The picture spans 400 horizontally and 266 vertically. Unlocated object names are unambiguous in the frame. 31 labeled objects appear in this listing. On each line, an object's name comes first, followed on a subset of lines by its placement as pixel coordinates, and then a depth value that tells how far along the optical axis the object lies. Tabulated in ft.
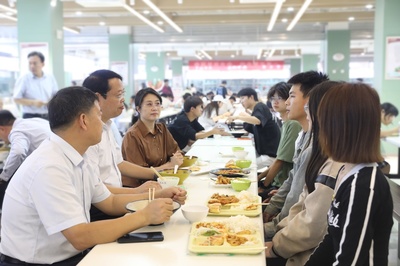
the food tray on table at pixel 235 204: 6.49
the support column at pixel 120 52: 44.39
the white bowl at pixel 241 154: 11.43
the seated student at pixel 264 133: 14.87
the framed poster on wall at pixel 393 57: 25.40
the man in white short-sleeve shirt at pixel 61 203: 5.29
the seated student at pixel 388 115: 18.52
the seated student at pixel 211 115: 24.97
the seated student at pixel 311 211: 5.86
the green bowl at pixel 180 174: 8.29
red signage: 69.92
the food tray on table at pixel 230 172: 9.04
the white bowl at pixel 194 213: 6.00
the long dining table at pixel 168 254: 4.79
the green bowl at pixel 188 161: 10.09
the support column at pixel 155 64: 59.77
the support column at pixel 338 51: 41.19
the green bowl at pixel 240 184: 7.95
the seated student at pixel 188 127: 17.53
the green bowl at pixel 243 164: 10.12
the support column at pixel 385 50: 25.52
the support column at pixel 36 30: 23.72
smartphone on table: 5.42
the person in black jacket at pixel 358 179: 4.54
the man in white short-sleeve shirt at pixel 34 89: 19.10
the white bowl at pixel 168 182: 7.54
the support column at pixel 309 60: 68.13
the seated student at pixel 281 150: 10.43
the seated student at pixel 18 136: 12.01
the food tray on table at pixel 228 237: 4.99
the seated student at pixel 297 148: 7.57
